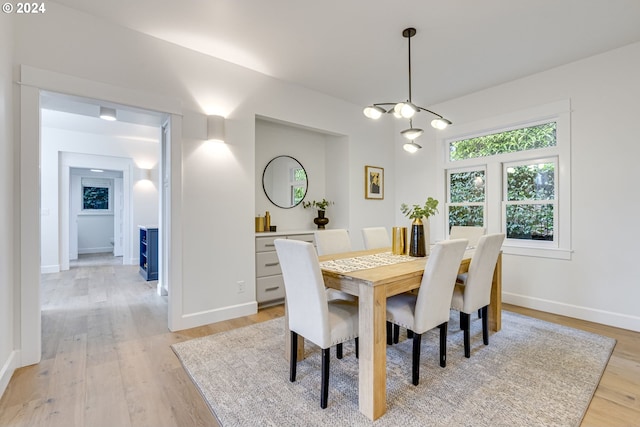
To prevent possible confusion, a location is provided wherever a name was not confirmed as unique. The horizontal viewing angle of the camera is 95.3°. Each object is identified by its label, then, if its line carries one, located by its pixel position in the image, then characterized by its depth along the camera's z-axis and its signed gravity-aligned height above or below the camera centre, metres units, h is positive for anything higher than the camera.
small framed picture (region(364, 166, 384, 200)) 4.49 +0.46
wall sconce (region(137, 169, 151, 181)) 6.27 +0.82
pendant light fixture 2.23 +0.80
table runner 1.96 -0.38
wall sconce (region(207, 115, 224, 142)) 2.93 +0.85
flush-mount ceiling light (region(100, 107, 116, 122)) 3.14 +1.11
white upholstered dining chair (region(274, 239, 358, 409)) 1.65 -0.60
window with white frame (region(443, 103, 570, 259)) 3.23 +0.37
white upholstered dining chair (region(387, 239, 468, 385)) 1.83 -0.59
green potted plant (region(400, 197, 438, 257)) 2.46 -0.18
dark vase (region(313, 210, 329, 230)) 4.28 -0.13
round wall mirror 4.02 +0.44
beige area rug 1.60 -1.12
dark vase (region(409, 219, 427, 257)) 2.46 -0.24
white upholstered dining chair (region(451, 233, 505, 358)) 2.23 -0.60
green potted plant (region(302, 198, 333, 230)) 4.29 +0.06
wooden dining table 1.59 -0.64
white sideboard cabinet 3.39 -0.70
